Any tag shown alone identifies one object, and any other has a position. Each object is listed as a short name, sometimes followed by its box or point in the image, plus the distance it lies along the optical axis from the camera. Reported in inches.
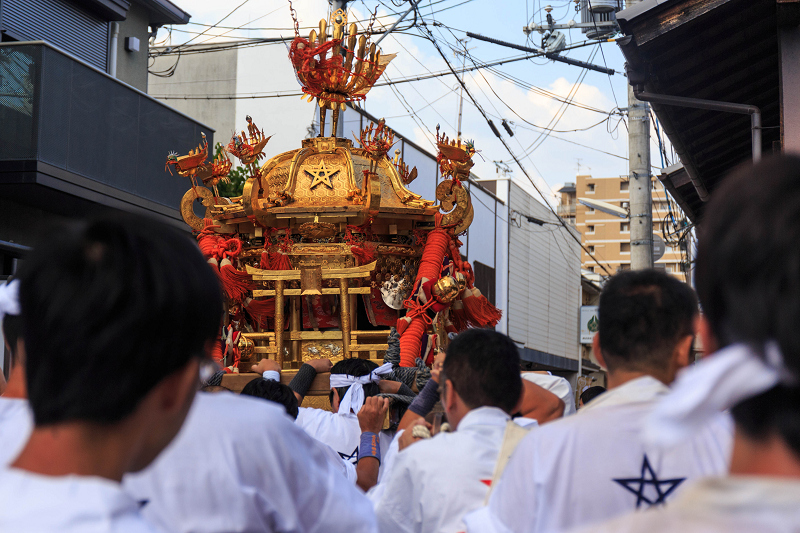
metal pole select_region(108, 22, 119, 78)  539.5
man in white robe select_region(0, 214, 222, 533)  45.3
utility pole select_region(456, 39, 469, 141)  535.9
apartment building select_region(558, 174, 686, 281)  2701.8
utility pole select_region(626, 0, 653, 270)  410.6
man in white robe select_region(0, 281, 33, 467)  66.3
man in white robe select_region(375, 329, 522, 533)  100.2
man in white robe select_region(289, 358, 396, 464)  180.7
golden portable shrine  286.5
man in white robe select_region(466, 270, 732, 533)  74.1
